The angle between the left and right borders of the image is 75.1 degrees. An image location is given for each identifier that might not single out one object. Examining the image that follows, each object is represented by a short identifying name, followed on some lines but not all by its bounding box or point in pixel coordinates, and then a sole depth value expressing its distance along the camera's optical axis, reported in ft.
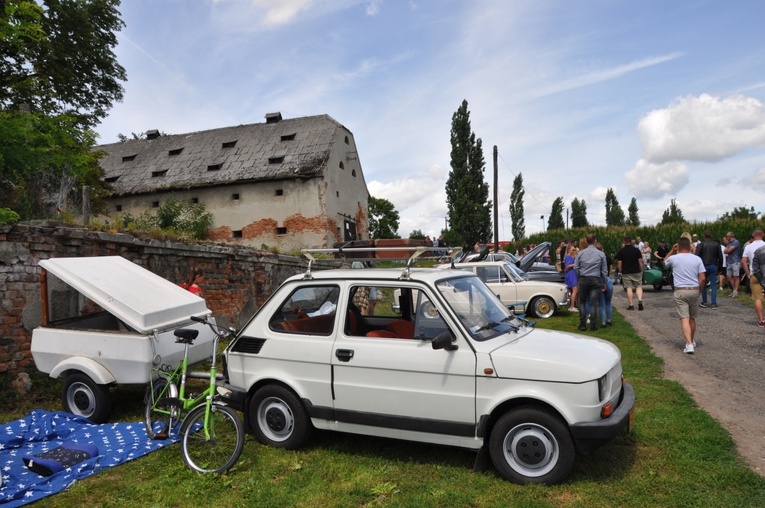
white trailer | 19.01
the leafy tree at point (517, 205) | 201.46
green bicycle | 14.73
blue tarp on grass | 14.20
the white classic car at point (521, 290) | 42.96
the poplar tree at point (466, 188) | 129.90
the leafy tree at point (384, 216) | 222.89
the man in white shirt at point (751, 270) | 32.40
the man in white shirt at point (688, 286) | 25.93
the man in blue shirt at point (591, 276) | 33.76
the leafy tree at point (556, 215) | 247.29
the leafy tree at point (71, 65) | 55.26
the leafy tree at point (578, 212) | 262.88
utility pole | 103.91
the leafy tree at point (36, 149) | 28.45
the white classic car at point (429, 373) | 12.86
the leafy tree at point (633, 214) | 276.82
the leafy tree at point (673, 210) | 249.59
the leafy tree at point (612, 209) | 268.13
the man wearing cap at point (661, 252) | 58.95
